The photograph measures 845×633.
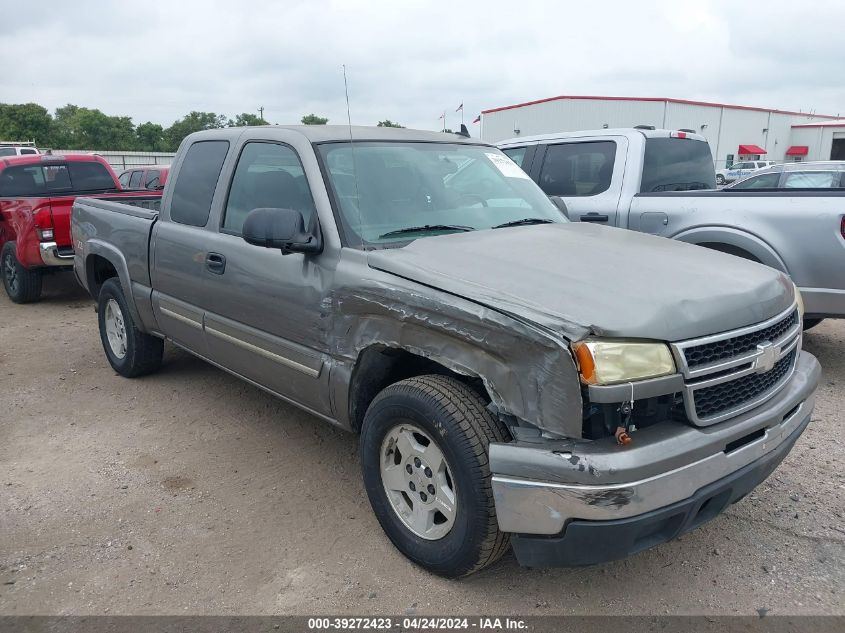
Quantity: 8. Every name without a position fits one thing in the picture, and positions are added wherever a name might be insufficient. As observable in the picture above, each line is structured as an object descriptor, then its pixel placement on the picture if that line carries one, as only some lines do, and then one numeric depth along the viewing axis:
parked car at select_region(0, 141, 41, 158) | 22.14
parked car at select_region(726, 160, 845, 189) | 9.20
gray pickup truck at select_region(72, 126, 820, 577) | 2.25
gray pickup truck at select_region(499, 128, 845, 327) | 4.77
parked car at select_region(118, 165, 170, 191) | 14.27
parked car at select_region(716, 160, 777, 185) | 33.41
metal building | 45.16
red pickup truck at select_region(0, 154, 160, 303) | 7.81
